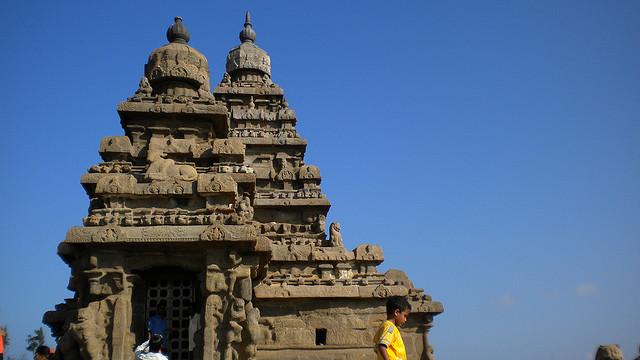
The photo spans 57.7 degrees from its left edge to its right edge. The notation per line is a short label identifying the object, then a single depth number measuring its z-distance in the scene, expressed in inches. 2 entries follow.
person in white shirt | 355.3
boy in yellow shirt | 261.0
